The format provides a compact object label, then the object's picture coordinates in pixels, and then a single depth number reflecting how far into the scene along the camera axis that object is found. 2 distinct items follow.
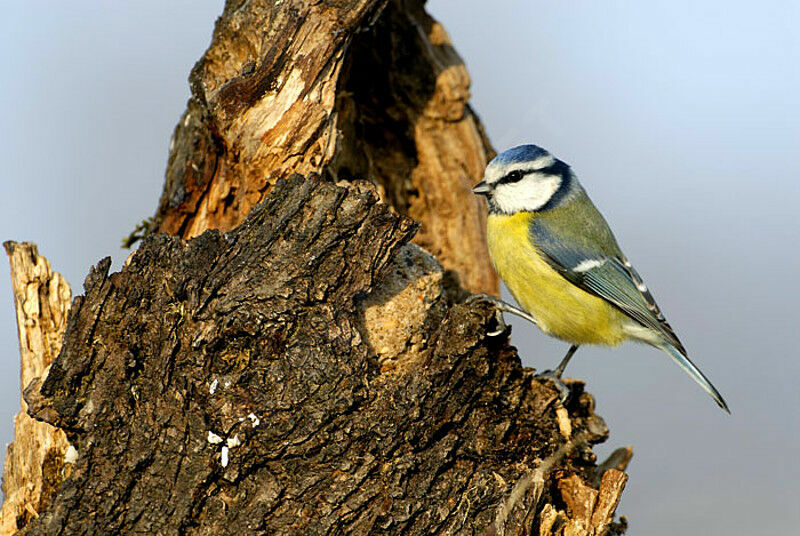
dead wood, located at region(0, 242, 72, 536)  4.61
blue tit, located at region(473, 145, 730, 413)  5.91
